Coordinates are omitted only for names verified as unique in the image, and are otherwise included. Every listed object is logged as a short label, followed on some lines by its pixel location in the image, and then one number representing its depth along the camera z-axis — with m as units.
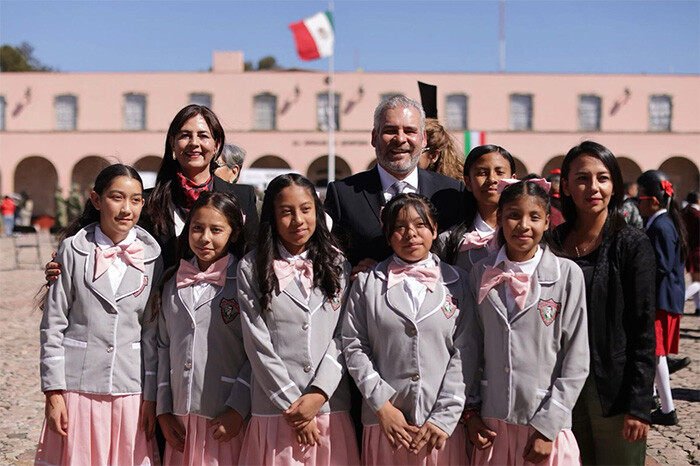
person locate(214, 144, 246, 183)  5.28
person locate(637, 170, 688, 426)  5.80
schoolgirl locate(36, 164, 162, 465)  3.32
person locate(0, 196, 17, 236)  28.44
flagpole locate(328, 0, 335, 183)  31.44
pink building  34.75
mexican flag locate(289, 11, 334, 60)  28.89
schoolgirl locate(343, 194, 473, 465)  3.12
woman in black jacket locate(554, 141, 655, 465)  3.11
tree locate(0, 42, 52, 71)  58.88
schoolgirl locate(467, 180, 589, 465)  3.06
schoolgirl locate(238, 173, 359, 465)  3.18
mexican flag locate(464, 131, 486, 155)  31.91
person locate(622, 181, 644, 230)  9.65
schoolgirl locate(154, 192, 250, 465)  3.29
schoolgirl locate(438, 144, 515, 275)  3.46
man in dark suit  3.62
